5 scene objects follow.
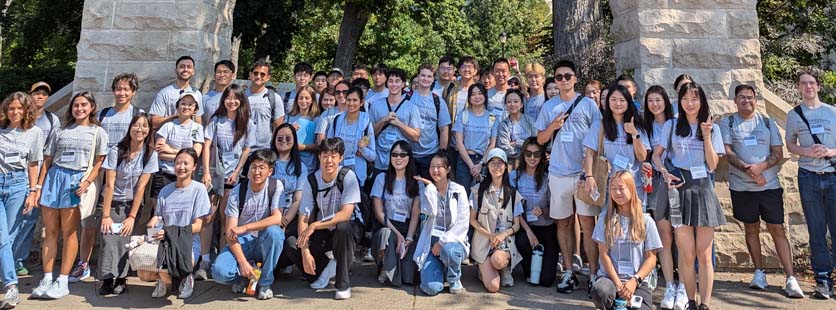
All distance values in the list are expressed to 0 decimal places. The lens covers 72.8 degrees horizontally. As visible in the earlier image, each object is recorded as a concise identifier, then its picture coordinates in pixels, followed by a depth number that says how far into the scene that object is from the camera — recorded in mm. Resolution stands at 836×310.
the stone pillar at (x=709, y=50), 5652
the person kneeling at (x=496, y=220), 4910
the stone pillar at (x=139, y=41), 6012
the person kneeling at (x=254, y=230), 4594
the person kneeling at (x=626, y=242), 4160
